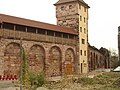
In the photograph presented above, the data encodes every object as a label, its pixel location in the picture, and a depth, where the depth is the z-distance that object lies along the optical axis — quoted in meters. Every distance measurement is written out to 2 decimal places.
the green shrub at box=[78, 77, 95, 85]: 16.77
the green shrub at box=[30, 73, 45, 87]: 13.32
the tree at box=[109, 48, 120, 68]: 52.16
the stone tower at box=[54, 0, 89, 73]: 28.46
